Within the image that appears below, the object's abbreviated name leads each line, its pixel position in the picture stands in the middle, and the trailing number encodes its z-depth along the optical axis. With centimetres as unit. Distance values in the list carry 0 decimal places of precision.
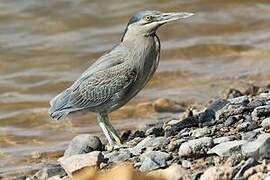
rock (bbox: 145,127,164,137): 1664
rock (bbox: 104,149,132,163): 1502
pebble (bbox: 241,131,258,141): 1406
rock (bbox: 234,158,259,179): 1197
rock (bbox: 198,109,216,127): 1637
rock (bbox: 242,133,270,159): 1273
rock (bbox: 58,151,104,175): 1391
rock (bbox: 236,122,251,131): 1502
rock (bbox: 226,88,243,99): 2189
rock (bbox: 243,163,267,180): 1196
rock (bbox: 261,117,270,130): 1459
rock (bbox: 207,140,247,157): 1334
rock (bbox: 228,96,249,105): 1725
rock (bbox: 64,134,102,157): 1648
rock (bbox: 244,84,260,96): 2273
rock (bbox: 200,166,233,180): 1186
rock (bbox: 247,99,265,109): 1639
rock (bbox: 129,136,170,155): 1534
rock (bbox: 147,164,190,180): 1183
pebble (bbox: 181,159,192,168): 1346
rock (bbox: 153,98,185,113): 2386
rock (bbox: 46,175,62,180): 1471
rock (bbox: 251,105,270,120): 1555
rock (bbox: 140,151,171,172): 1366
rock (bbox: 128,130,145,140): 1728
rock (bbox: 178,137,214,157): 1380
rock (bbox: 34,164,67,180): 1524
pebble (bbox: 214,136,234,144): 1425
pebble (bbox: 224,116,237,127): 1564
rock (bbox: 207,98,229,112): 1714
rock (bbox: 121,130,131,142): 1762
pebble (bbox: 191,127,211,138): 1528
